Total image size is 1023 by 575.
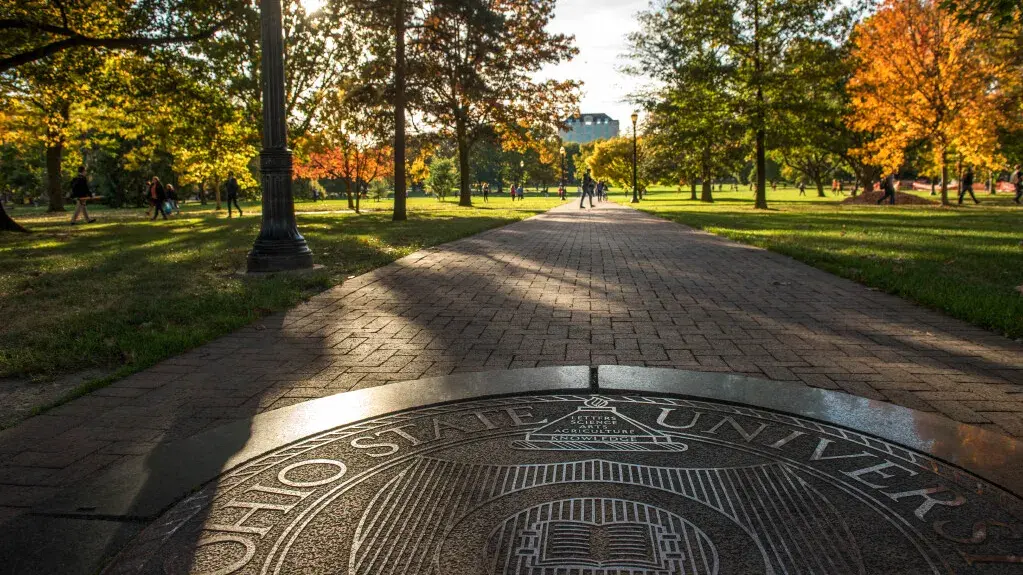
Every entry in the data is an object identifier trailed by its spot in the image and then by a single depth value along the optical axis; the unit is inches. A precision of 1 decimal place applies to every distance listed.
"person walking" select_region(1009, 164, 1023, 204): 1334.4
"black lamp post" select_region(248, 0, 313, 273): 334.0
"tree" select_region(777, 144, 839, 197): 1886.8
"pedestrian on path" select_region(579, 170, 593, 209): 1474.0
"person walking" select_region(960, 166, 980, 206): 1291.8
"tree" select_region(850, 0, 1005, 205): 992.2
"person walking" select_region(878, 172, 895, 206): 1320.1
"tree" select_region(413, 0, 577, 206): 999.0
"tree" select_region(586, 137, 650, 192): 2711.6
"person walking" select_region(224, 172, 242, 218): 1163.1
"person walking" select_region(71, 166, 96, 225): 864.9
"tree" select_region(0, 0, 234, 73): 556.1
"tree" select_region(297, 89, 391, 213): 945.5
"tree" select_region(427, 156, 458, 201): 2363.4
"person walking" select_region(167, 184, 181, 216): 1225.4
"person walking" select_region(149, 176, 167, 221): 1024.2
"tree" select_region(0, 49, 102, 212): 652.1
